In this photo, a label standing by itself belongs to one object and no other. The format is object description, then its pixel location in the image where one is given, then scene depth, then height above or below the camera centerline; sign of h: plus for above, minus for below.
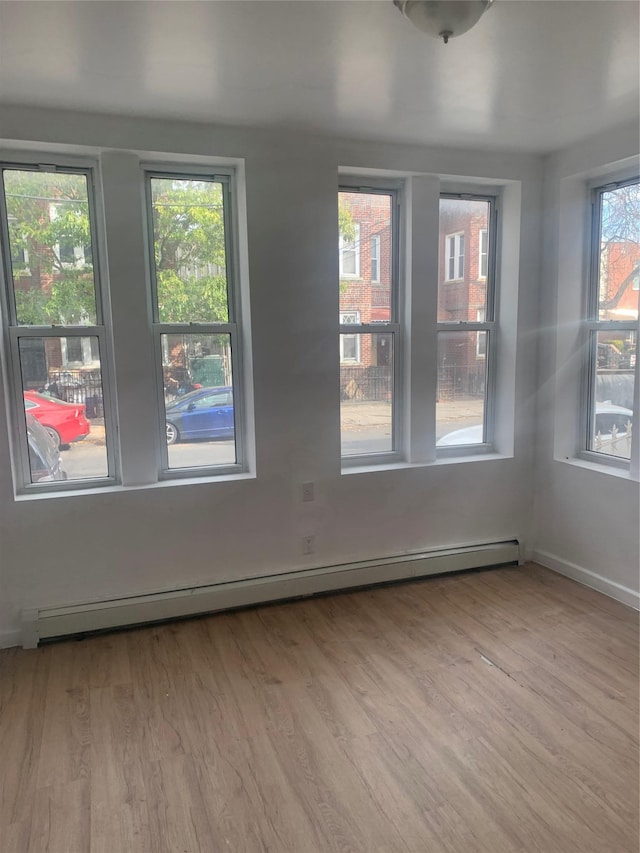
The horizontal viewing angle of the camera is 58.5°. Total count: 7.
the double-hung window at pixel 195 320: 3.12 +0.12
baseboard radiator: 2.94 -1.42
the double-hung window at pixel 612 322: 3.30 +0.07
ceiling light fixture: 1.71 +0.97
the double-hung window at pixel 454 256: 3.68 +0.51
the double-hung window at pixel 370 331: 3.48 +0.05
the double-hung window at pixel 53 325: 2.89 +0.10
